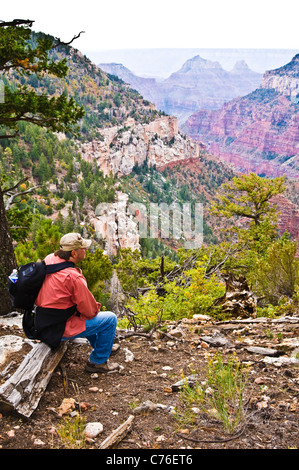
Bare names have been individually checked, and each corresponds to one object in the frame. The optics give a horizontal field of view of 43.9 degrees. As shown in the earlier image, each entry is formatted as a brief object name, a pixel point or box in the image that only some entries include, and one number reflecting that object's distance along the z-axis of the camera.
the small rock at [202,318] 6.78
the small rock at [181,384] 3.95
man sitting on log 3.81
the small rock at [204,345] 5.30
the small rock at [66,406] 3.50
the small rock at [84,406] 3.60
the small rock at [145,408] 3.49
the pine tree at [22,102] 5.90
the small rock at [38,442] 2.97
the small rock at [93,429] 3.10
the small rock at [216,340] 5.31
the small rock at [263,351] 4.73
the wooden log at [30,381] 3.33
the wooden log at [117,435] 2.90
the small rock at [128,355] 4.88
